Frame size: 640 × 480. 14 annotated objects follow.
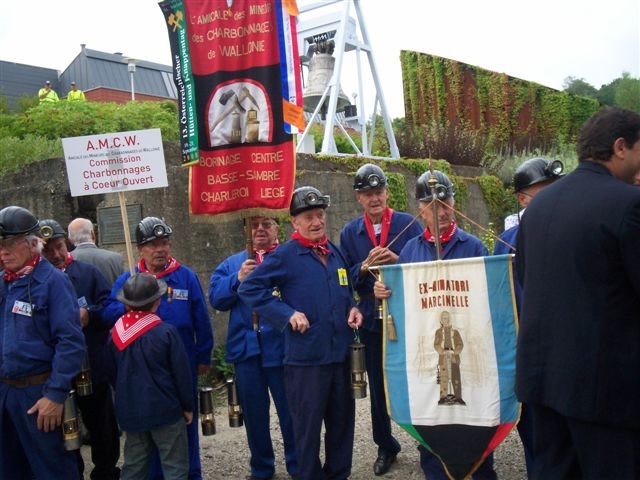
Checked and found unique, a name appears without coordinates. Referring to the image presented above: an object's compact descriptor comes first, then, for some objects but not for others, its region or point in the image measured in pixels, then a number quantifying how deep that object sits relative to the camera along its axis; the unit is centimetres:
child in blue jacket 404
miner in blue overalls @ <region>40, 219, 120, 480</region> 479
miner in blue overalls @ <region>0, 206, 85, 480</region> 378
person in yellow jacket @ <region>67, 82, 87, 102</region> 1228
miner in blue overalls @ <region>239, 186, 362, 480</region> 418
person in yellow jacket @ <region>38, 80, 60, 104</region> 1251
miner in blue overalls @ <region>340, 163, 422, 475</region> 487
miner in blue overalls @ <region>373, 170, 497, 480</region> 403
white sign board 500
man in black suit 256
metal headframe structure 1159
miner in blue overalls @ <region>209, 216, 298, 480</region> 494
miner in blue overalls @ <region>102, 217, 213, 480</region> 471
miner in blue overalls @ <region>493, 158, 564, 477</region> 424
